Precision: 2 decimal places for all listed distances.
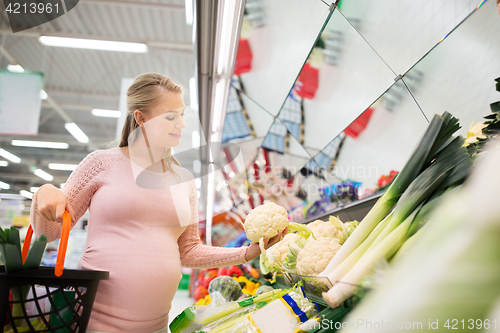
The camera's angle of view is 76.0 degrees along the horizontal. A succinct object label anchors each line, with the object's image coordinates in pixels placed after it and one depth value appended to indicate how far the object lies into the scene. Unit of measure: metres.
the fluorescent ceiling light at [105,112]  8.30
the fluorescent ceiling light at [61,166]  13.65
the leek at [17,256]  0.68
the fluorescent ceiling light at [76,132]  9.10
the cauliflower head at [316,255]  0.84
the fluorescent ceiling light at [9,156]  12.42
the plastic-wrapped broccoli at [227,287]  1.70
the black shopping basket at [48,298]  0.69
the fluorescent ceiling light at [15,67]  7.17
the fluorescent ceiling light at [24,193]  19.09
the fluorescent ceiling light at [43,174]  15.09
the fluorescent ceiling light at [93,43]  4.65
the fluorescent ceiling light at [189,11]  2.76
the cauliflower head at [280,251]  1.28
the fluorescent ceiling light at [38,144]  11.39
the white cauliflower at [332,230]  1.00
